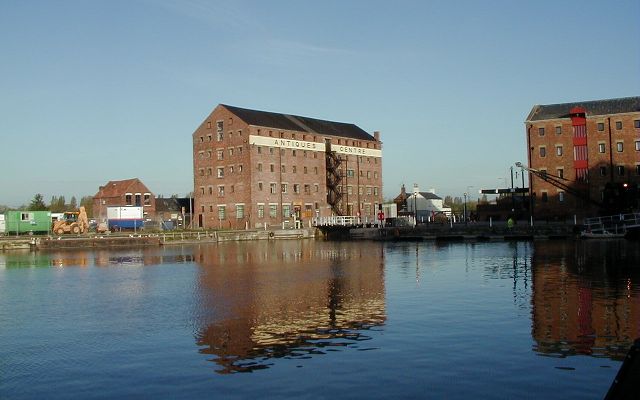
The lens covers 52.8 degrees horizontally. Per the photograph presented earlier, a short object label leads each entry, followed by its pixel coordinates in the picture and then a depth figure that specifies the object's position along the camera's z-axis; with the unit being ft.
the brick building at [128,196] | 331.98
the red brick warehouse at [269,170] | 275.59
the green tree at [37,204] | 388.10
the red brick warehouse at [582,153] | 232.73
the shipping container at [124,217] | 292.40
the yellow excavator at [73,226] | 267.80
